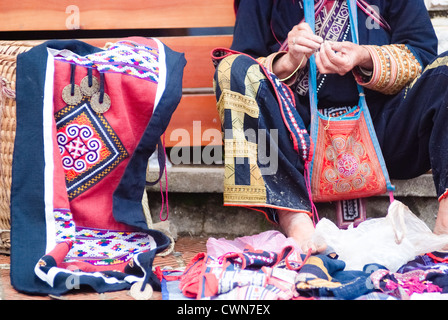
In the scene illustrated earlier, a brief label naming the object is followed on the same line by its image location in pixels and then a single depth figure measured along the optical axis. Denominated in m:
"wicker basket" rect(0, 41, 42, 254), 3.01
